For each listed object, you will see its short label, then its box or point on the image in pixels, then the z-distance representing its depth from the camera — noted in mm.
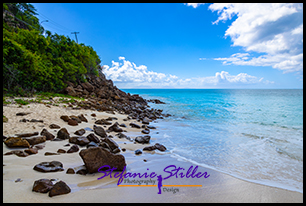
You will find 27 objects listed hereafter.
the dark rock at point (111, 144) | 5151
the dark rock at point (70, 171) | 3365
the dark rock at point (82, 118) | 8211
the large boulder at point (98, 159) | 3459
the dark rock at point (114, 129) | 7745
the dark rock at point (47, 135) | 5137
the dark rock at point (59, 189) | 2549
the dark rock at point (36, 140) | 4574
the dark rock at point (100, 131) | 6543
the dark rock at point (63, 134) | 5344
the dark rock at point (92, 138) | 5465
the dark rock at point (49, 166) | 3251
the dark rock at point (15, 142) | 4117
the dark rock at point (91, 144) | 4996
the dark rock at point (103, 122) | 8541
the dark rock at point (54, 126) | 6174
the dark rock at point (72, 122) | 7156
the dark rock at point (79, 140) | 5121
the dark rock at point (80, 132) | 6059
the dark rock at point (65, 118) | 7368
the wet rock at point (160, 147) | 5969
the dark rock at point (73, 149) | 4486
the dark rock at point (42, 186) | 2580
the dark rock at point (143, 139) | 6616
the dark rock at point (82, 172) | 3412
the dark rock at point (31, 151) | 3962
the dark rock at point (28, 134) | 4855
